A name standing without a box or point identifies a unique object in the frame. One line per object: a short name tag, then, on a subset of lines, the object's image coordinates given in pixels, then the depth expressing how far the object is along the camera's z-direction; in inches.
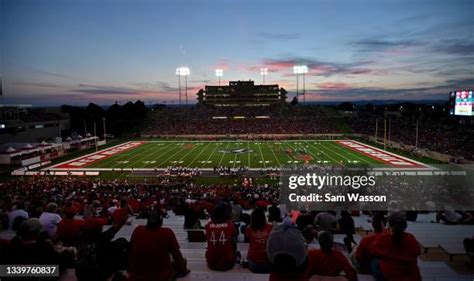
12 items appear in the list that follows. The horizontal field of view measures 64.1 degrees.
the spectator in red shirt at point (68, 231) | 212.7
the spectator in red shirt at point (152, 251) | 136.3
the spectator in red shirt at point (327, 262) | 127.2
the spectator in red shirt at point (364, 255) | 146.8
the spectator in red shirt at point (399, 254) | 129.9
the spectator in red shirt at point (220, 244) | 163.6
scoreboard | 1336.1
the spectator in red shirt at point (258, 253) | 155.9
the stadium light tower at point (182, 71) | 2558.1
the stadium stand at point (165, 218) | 155.3
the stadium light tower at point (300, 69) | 2615.7
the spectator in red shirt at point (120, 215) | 228.3
